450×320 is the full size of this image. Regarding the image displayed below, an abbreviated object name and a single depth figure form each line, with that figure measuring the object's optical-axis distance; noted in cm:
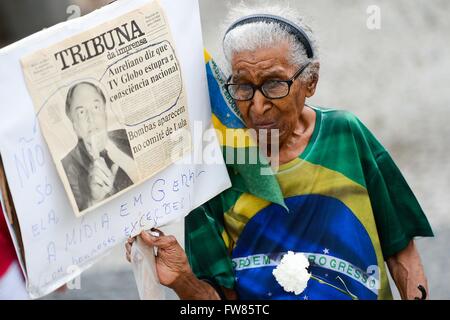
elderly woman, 497
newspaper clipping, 430
